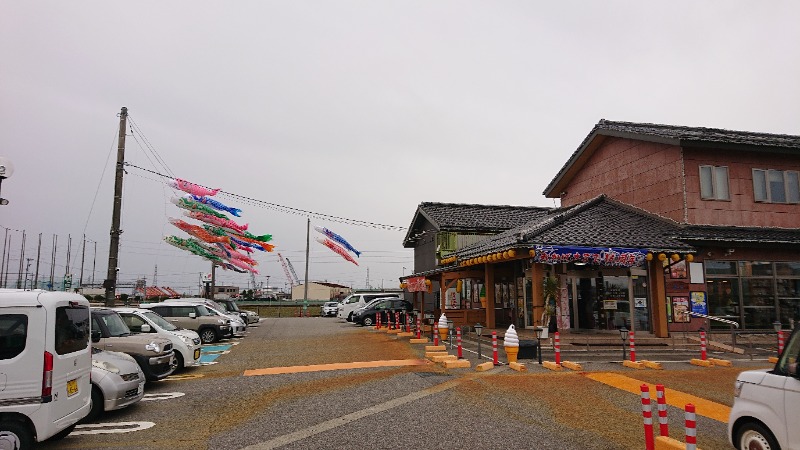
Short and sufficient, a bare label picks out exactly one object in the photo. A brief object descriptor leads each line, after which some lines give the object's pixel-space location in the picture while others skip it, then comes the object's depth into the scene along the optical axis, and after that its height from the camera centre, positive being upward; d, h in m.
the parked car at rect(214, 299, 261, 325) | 27.12 -0.93
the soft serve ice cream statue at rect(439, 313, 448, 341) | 18.61 -1.29
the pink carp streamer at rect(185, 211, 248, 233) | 32.03 +4.40
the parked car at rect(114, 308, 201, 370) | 12.23 -1.05
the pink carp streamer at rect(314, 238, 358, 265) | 47.28 +3.81
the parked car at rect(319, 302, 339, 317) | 42.62 -1.61
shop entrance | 18.03 -0.36
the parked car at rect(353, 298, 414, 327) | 29.28 -1.08
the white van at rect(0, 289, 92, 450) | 5.92 -0.95
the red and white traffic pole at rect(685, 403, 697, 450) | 4.78 -1.31
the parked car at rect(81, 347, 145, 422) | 7.89 -1.47
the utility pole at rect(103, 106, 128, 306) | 17.20 +1.65
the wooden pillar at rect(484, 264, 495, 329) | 19.84 -0.09
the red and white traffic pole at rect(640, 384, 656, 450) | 5.33 -1.33
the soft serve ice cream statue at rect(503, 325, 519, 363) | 12.98 -1.39
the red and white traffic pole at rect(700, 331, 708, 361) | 13.27 -1.44
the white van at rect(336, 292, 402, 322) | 34.07 -0.84
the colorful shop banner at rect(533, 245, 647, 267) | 15.53 +1.07
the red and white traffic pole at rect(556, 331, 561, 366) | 12.45 -1.31
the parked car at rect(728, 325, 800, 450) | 5.11 -1.20
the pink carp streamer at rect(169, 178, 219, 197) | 28.18 +5.60
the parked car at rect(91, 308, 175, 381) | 10.14 -1.12
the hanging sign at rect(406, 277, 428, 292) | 22.46 +0.26
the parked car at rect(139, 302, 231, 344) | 19.48 -1.15
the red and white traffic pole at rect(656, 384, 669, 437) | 5.41 -1.25
